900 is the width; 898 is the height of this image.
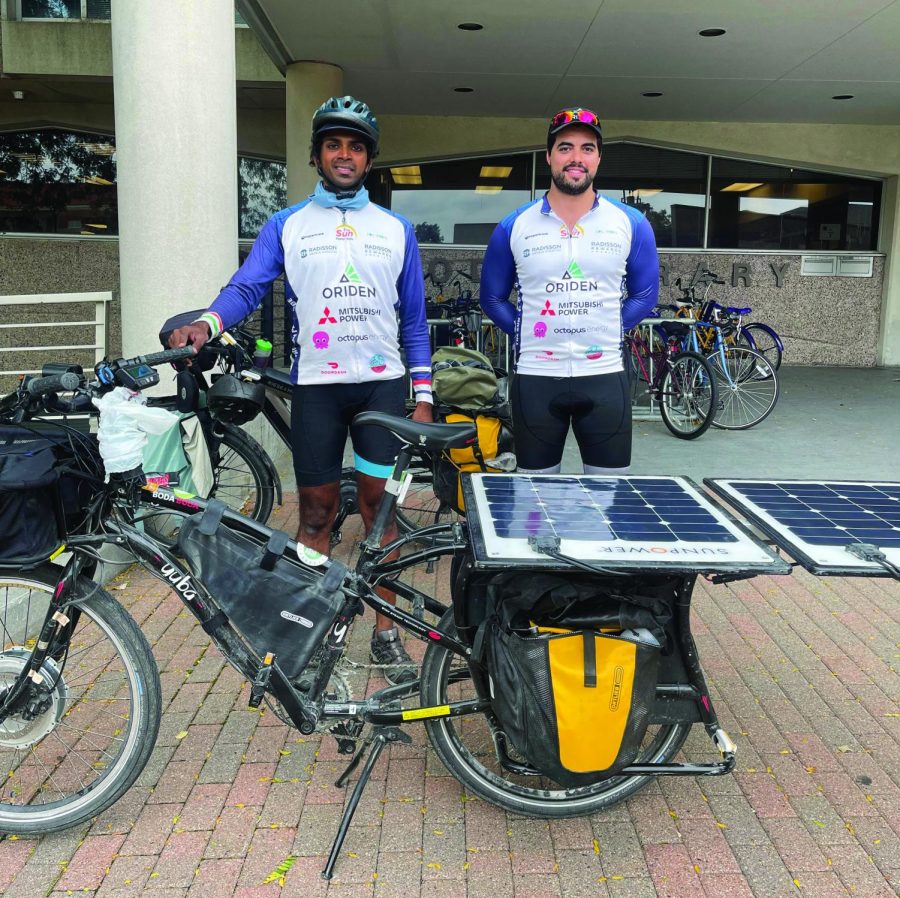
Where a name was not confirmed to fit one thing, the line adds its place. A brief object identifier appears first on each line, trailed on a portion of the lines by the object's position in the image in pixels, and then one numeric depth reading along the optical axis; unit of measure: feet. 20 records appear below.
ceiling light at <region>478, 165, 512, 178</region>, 41.11
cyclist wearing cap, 10.96
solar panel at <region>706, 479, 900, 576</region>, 6.38
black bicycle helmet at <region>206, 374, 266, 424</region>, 14.11
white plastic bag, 7.22
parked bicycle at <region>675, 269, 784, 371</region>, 29.27
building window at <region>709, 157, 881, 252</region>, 41.47
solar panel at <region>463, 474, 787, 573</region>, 6.50
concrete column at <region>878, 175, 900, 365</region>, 40.75
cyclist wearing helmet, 10.12
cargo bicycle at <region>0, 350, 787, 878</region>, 7.18
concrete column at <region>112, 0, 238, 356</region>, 14.98
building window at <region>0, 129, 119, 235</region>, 39.50
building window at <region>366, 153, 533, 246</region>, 41.06
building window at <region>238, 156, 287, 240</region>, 40.88
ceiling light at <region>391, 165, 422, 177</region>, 40.98
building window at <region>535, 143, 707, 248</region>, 41.11
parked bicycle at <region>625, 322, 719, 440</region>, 25.63
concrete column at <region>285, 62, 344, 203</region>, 30.50
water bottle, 16.22
